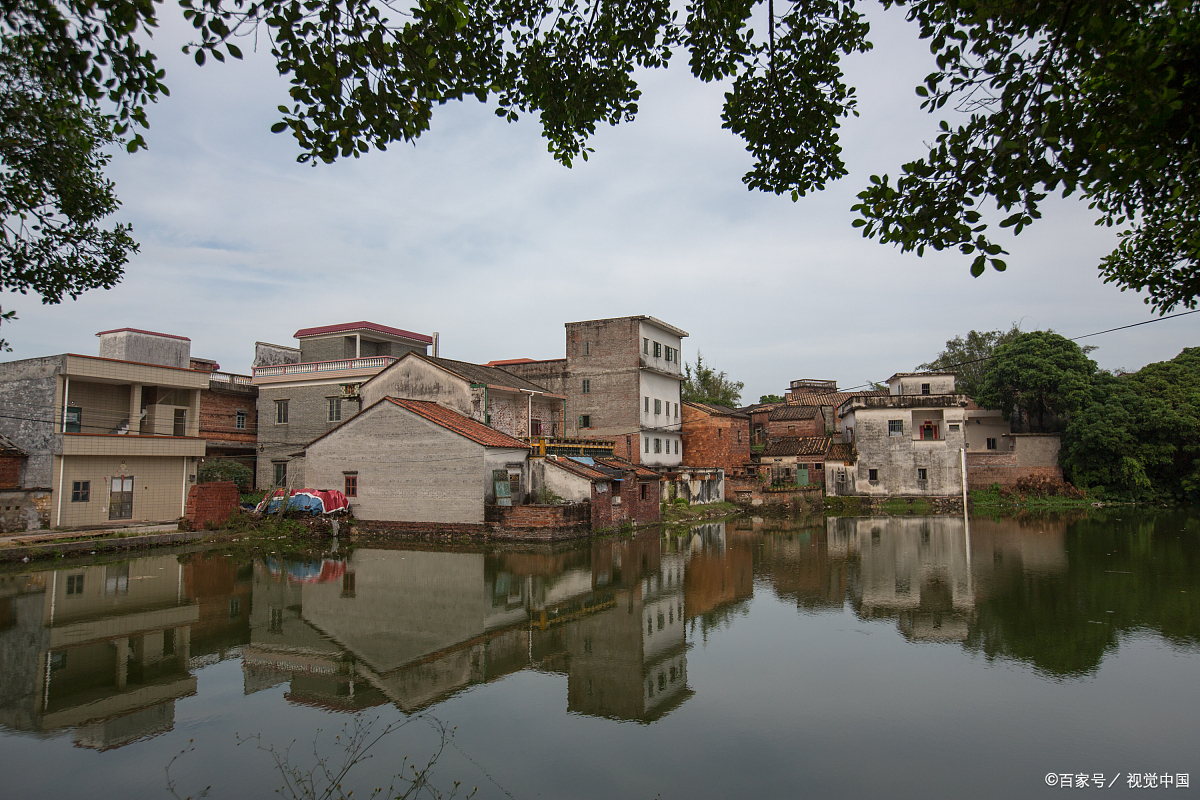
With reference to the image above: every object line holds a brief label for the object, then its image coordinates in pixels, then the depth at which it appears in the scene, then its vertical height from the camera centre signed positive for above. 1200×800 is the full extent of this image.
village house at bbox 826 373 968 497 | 32.16 +0.55
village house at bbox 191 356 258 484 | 27.34 +1.89
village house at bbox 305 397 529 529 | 19.09 -0.09
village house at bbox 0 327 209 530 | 19.70 +0.86
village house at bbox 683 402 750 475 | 32.69 +0.98
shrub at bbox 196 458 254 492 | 24.42 -0.36
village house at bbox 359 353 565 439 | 22.12 +2.49
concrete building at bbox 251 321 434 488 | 27.30 +2.96
